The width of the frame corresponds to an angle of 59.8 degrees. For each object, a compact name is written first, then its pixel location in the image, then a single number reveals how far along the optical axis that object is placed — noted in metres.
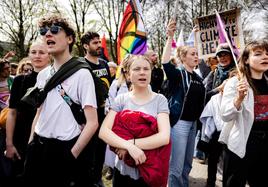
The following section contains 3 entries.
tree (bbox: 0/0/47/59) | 18.45
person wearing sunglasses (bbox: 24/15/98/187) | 1.72
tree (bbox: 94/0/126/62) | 20.22
